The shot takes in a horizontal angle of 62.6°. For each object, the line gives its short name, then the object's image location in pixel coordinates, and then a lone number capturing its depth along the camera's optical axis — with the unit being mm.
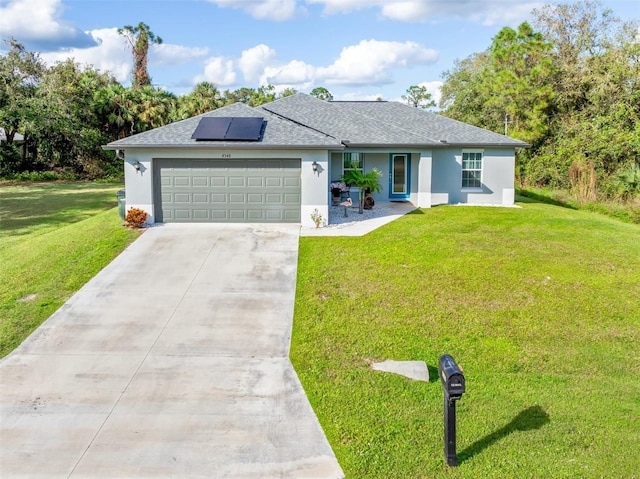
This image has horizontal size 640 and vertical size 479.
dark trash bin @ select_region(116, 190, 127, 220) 16625
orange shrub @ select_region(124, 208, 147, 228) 15773
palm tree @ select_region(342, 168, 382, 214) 18712
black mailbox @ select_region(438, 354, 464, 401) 5605
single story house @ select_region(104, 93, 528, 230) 15977
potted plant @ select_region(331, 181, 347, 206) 19812
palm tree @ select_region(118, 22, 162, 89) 42938
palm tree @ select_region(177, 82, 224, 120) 34219
